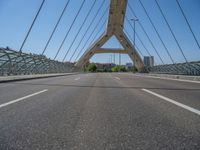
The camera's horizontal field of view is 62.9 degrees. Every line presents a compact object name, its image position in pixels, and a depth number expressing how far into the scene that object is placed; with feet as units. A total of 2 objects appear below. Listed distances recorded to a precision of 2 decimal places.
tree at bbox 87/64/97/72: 324.39
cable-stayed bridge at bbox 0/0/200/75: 47.63
